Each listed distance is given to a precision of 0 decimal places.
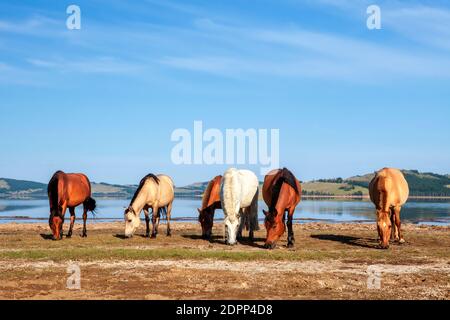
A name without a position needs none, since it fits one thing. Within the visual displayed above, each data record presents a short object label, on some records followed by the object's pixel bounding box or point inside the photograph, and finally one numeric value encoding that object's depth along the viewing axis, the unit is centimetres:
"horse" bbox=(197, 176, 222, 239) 2289
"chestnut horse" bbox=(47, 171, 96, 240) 2208
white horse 2012
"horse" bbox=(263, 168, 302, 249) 1894
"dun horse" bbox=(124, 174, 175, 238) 2281
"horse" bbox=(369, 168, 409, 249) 1950
